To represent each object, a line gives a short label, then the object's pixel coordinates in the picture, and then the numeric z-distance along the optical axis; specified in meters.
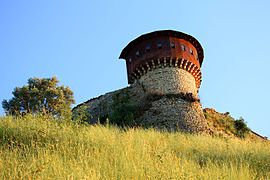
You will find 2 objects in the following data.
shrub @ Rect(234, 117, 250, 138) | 26.16
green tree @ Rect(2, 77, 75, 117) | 27.36
